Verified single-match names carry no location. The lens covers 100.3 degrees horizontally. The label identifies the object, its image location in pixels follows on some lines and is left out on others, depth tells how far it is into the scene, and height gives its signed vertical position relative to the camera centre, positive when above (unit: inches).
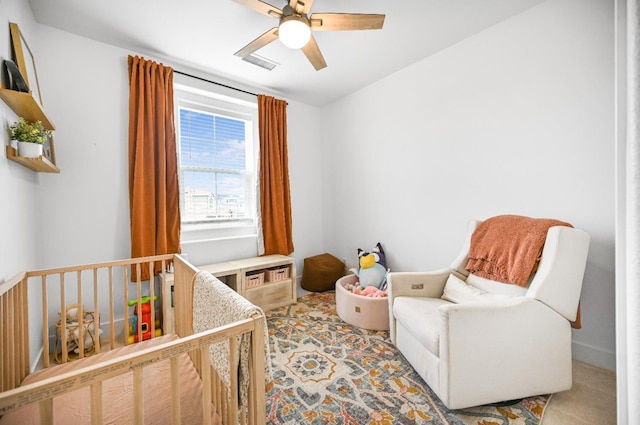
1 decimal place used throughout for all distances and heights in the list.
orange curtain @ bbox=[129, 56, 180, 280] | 91.0 +18.3
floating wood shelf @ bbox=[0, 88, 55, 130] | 52.6 +24.0
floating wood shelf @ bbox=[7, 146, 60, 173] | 56.1 +12.4
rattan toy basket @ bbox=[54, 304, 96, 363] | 75.4 -35.2
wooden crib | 26.7 -24.0
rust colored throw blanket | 63.7 -10.7
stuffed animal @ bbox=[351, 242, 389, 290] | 107.3 -25.1
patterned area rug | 54.6 -42.2
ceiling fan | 62.9 +46.6
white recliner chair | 53.3 -27.3
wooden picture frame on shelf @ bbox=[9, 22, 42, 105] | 59.7 +38.2
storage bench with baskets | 104.8 -28.0
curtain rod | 105.3 +55.3
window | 112.3 +23.9
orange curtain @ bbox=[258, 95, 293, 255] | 126.3 +16.1
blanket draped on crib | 37.4 -17.2
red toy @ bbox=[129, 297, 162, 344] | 86.8 -36.2
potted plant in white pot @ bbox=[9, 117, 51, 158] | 57.4 +17.1
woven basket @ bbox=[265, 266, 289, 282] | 115.0 -27.6
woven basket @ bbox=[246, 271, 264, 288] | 108.1 -28.2
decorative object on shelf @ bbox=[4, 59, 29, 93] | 53.2 +27.8
